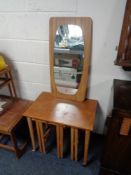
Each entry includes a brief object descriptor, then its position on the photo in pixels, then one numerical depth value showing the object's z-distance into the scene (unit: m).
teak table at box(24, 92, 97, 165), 1.26
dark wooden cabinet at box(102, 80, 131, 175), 0.97
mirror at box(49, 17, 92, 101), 1.24
